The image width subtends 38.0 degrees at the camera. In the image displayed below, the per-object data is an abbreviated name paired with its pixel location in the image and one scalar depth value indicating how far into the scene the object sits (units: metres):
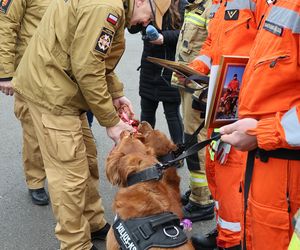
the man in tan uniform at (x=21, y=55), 3.59
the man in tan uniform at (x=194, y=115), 3.50
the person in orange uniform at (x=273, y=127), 1.68
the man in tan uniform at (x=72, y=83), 2.58
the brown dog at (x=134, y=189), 2.35
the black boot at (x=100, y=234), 3.54
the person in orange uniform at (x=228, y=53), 2.50
